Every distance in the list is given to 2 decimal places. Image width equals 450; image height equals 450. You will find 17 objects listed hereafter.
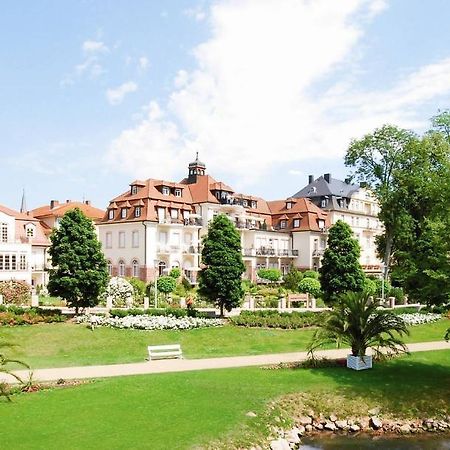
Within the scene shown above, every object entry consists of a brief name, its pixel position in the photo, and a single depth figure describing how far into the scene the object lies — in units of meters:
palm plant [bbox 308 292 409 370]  20.23
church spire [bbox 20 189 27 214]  76.29
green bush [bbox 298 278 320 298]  42.75
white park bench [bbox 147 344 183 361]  21.03
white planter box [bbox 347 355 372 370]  19.91
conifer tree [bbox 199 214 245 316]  31.05
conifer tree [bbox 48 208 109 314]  28.81
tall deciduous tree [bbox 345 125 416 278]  43.81
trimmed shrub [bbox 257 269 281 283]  54.09
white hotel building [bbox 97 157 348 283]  51.03
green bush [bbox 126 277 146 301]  38.11
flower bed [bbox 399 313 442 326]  33.12
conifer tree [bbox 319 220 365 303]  35.44
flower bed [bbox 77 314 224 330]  27.33
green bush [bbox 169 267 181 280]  49.25
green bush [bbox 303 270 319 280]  51.40
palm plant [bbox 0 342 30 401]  13.86
